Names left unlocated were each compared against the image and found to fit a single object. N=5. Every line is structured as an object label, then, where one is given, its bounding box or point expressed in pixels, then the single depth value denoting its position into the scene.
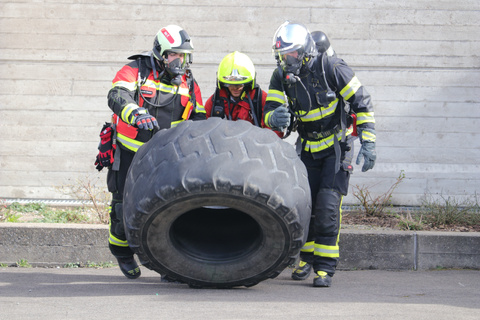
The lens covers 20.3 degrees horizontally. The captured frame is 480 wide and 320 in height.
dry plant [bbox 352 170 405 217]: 13.41
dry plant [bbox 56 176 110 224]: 13.42
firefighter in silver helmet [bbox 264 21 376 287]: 9.61
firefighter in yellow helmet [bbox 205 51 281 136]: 10.18
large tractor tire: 7.08
